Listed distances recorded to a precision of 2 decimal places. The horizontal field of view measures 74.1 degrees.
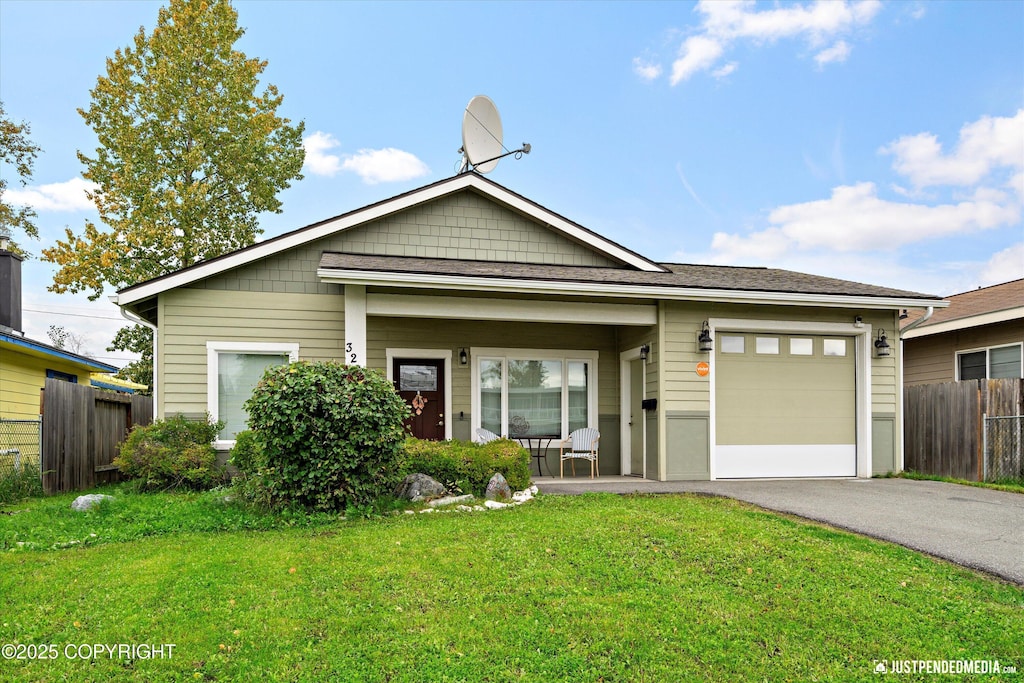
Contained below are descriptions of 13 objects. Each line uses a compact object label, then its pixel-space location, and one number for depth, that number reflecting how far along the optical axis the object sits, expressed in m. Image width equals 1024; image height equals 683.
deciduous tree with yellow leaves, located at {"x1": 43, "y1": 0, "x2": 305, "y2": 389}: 19.14
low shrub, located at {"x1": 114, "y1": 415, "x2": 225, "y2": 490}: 8.92
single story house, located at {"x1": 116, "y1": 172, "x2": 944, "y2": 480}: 9.59
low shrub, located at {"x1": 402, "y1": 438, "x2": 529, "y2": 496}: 7.92
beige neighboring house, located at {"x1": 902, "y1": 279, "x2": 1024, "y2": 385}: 12.66
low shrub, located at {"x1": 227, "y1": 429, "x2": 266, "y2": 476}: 7.09
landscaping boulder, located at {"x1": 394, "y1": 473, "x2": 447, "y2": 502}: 7.66
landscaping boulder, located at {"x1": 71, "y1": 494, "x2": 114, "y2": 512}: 7.47
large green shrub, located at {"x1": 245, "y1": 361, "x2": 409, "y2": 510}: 6.91
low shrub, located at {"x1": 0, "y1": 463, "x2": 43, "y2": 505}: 9.06
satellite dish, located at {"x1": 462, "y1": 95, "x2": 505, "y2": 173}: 11.32
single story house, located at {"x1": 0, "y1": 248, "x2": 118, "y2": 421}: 11.91
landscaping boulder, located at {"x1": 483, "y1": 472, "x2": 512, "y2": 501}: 7.80
